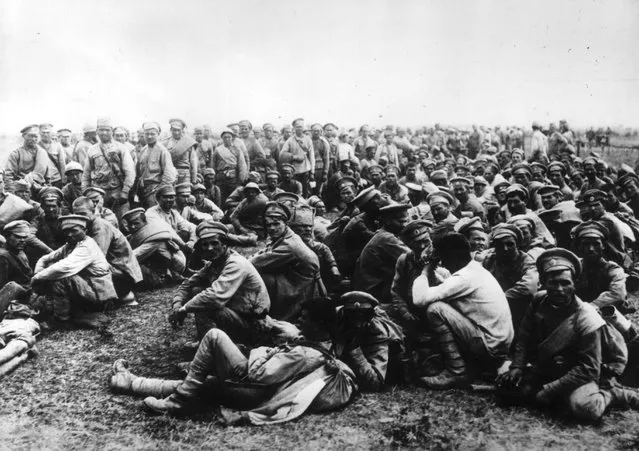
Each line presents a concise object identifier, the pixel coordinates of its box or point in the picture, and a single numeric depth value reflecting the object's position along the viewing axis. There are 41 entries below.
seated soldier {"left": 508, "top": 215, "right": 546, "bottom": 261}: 6.90
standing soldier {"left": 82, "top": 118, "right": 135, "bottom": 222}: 10.22
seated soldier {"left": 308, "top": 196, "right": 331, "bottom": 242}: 9.11
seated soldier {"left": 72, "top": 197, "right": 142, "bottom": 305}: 7.53
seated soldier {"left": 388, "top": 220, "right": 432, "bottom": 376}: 5.93
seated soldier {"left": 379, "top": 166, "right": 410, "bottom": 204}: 11.20
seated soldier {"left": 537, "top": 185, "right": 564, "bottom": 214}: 8.63
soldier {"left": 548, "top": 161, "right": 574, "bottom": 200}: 11.14
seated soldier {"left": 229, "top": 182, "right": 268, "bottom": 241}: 10.52
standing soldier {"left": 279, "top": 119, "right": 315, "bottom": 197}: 14.05
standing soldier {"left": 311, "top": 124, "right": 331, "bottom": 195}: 14.93
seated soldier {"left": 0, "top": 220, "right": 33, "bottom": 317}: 7.00
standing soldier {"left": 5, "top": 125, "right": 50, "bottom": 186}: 10.67
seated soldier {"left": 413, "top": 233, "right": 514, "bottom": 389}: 5.16
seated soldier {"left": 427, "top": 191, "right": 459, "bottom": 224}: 8.55
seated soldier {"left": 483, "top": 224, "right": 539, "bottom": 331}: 5.88
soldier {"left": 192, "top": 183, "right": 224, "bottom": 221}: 10.72
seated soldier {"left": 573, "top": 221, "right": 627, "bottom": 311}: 6.02
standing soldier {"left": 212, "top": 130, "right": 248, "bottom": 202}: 13.09
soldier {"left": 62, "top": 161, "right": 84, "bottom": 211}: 9.56
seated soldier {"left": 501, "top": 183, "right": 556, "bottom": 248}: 7.32
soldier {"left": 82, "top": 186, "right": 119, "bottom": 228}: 8.45
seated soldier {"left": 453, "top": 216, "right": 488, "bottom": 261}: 7.07
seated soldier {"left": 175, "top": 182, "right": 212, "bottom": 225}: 9.72
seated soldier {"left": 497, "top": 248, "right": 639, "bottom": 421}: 4.49
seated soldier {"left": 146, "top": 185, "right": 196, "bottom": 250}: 8.93
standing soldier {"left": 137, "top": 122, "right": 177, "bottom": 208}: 10.65
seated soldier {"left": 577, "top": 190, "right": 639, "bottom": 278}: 7.47
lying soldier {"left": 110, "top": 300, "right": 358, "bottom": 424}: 4.68
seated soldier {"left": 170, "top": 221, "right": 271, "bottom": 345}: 5.56
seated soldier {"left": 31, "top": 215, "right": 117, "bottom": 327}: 6.86
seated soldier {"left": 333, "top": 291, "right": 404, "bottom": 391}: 5.07
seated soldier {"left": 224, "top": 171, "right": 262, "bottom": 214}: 11.34
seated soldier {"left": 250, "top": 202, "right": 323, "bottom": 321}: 6.38
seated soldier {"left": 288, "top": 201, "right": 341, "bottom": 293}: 7.23
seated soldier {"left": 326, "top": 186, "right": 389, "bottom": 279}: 7.77
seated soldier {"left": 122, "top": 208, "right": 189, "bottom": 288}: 8.38
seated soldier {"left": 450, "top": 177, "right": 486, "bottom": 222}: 9.79
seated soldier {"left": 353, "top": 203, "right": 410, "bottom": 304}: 6.64
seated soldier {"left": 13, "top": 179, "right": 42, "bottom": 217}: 8.95
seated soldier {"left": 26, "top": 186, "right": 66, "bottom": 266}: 8.61
